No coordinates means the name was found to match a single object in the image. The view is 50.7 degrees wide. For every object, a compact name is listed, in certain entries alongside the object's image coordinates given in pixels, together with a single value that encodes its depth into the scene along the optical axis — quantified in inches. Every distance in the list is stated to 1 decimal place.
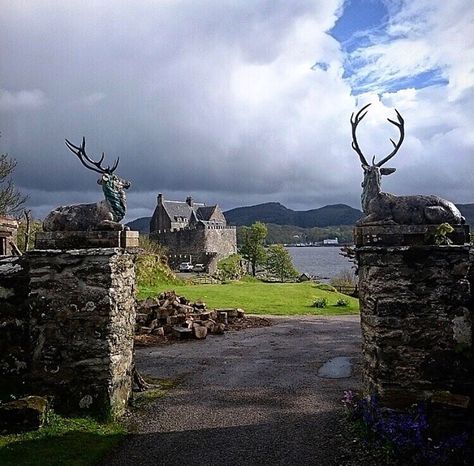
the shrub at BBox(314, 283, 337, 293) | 1231.1
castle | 2098.9
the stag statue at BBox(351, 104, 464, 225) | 291.9
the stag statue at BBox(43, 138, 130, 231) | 339.3
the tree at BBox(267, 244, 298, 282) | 2086.6
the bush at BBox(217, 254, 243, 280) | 1743.4
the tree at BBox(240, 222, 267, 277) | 2178.9
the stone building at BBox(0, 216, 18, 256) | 606.2
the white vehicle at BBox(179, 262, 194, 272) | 1896.2
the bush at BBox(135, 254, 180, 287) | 1129.9
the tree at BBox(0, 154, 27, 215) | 960.9
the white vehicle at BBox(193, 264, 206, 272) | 1848.1
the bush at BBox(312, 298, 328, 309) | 965.6
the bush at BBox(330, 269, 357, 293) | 1312.7
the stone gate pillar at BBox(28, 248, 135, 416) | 315.6
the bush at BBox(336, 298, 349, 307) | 977.5
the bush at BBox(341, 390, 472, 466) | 235.6
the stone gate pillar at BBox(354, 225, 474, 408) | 277.6
